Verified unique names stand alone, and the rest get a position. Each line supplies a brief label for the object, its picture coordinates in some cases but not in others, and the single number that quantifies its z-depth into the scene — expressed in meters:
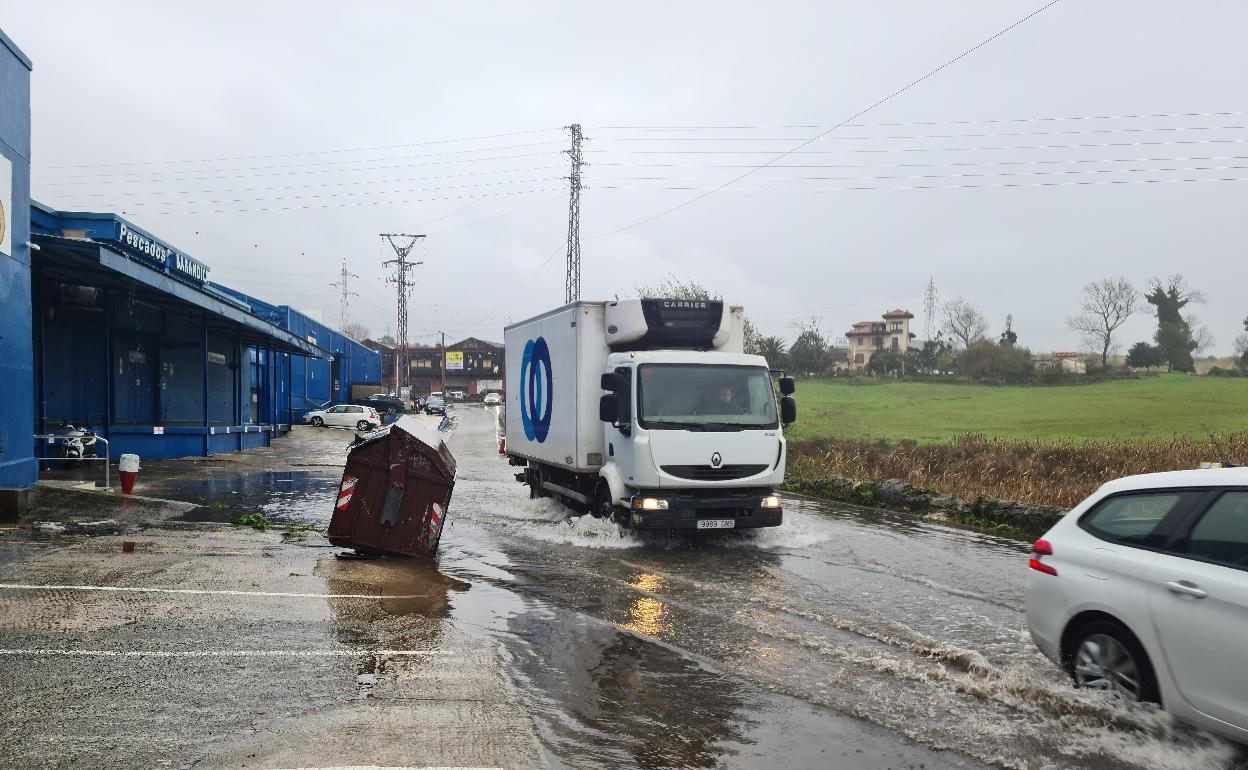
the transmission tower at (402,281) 69.12
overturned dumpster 10.29
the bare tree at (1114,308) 56.34
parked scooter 19.34
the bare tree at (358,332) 132.38
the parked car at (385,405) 55.97
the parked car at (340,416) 48.22
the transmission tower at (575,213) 40.41
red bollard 14.65
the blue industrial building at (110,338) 13.91
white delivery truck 11.16
